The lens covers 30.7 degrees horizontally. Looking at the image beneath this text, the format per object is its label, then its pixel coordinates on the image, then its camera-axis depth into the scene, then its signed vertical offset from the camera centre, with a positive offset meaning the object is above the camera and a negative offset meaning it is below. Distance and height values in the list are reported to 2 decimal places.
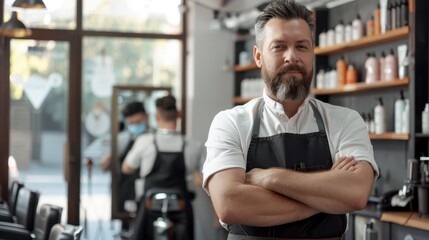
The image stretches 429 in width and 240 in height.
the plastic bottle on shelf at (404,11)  5.71 +0.79
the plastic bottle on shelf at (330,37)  6.78 +0.71
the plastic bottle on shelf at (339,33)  6.64 +0.73
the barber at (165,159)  7.24 -0.39
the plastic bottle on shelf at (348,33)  6.51 +0.72
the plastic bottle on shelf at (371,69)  6.15 +0.40
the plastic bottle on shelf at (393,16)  5.84 +0.77
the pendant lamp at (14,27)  7.41 +0.85
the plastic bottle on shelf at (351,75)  6.54 +0.37
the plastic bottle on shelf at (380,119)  6.06 +0.00
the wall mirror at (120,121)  8.84 -0.04
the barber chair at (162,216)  7.11 -0.91
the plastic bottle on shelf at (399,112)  5.82 +0.05
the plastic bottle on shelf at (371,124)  6.20 -0.04
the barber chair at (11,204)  6.66 -0.85
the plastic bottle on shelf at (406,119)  5.68 +0.00
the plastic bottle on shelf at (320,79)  6.97 +0.36
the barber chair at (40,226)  4.80 -0.72
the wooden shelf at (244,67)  8.51 +0.57
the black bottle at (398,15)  5.77 +0.77
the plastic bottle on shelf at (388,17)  5.90 +0.77
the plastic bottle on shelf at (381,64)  6.05 +0.43
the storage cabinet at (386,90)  5.60 +0.24
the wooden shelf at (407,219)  4.95 -0.66
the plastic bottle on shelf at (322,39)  6.93 +0.71
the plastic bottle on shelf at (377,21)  6.07 +0.76
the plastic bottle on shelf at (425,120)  5.43 +0.00
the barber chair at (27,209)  6.54 -0.79
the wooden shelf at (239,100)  8.69 +0.21
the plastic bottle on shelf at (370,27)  6.17 +0.73
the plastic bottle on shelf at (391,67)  5.88 +0.39
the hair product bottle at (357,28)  6.36 +0.74
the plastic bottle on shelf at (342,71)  6.68 +0.41
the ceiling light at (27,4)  6.32 +0.92
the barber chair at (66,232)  3.33 -0.53
